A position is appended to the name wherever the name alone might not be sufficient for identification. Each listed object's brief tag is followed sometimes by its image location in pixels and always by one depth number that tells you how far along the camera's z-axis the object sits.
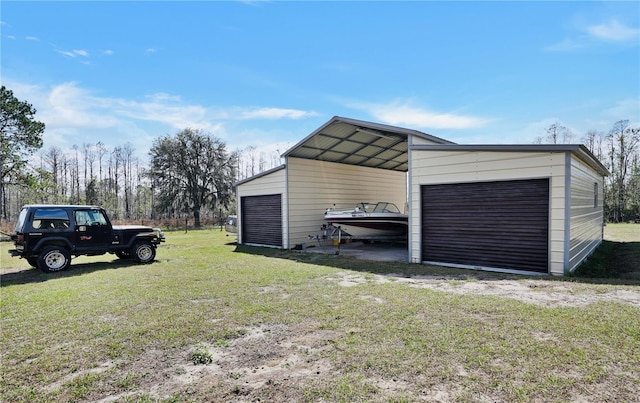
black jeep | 7.44
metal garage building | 6.44
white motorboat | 10.90
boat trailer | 11.62
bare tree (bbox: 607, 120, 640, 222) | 28.14
